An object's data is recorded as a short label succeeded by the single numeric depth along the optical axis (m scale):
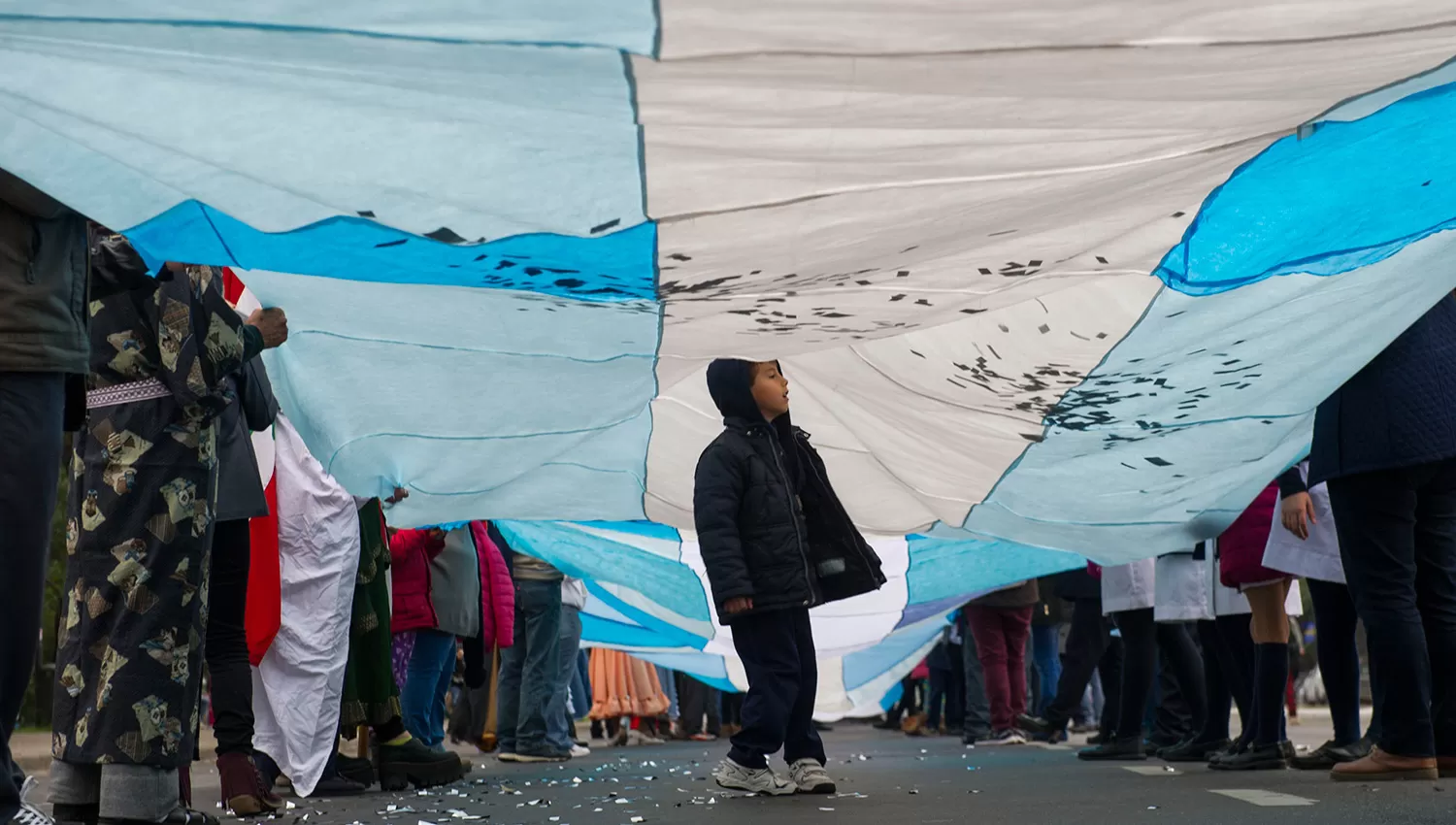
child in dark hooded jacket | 5.69
